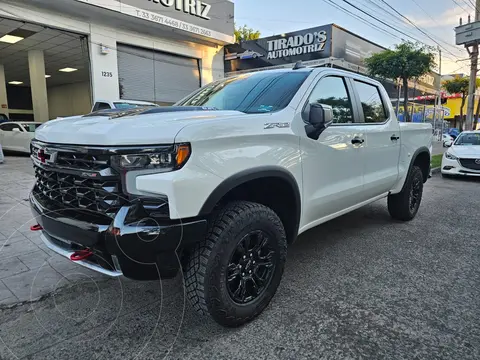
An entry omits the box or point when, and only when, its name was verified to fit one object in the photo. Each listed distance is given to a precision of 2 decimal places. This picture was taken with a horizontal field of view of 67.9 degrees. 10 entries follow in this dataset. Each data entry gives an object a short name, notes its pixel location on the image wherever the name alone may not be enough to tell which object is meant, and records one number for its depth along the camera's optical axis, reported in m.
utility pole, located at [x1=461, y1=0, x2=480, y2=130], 16.61
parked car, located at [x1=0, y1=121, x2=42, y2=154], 12.23
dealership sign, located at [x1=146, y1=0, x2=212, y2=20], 12.77
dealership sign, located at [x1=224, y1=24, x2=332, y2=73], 14.59
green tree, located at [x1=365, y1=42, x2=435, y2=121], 14.70
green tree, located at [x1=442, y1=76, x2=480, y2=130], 27.08
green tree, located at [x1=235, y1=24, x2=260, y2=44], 39.10
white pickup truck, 2.01
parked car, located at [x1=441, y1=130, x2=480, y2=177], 9.37
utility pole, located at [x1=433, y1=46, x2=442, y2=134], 22.92
